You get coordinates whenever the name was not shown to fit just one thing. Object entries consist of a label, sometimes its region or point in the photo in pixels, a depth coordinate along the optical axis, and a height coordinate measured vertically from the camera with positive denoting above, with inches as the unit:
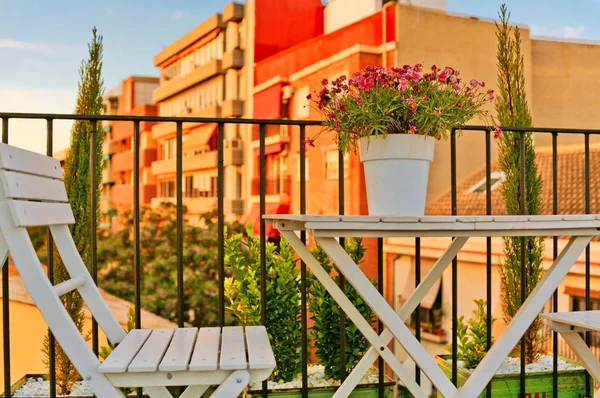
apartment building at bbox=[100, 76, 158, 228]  1103.0 +85.3
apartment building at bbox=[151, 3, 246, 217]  775.7 +124.3
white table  67.4 -7.1
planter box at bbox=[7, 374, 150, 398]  113.6 -32.6
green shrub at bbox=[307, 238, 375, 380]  102.8 -20.5
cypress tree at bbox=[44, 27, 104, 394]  124.5 +3.8
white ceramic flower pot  72.0 +2.4
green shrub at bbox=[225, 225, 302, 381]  103.6 -15.5
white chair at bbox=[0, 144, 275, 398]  59.6 -14.7
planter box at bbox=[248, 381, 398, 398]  96.8 -28.0
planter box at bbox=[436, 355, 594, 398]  114.3 -31.5
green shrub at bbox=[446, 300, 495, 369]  133.6 -29.1
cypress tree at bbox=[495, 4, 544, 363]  153.3 +1.6
